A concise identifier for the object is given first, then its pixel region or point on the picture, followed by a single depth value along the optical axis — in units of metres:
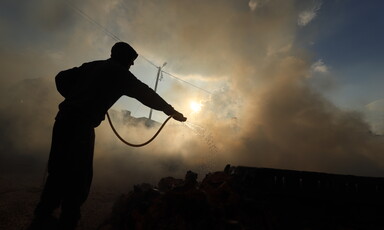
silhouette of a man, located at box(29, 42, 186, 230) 2.14
